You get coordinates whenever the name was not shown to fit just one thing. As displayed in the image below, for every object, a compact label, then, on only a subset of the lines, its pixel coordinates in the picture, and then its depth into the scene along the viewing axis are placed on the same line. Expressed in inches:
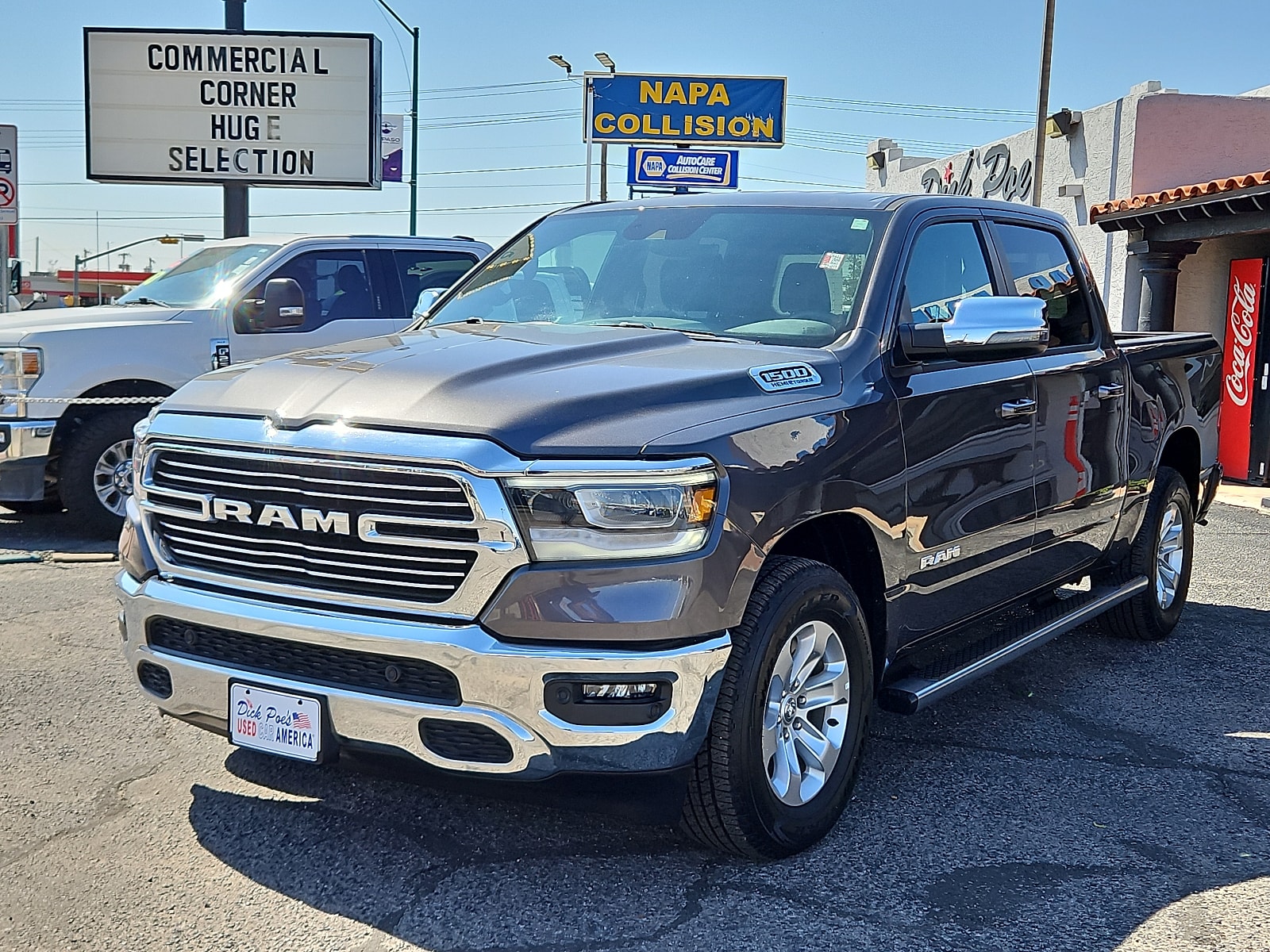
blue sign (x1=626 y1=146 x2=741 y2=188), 1433.3
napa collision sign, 1432.1
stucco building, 527.2
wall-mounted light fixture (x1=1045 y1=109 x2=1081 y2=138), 761.6
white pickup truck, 332.5
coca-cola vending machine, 527.2
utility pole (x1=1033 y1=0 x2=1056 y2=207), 790.5
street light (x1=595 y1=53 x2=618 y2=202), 1408.7
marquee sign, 642.8
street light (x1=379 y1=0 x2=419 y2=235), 1262.3
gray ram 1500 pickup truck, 126.3
